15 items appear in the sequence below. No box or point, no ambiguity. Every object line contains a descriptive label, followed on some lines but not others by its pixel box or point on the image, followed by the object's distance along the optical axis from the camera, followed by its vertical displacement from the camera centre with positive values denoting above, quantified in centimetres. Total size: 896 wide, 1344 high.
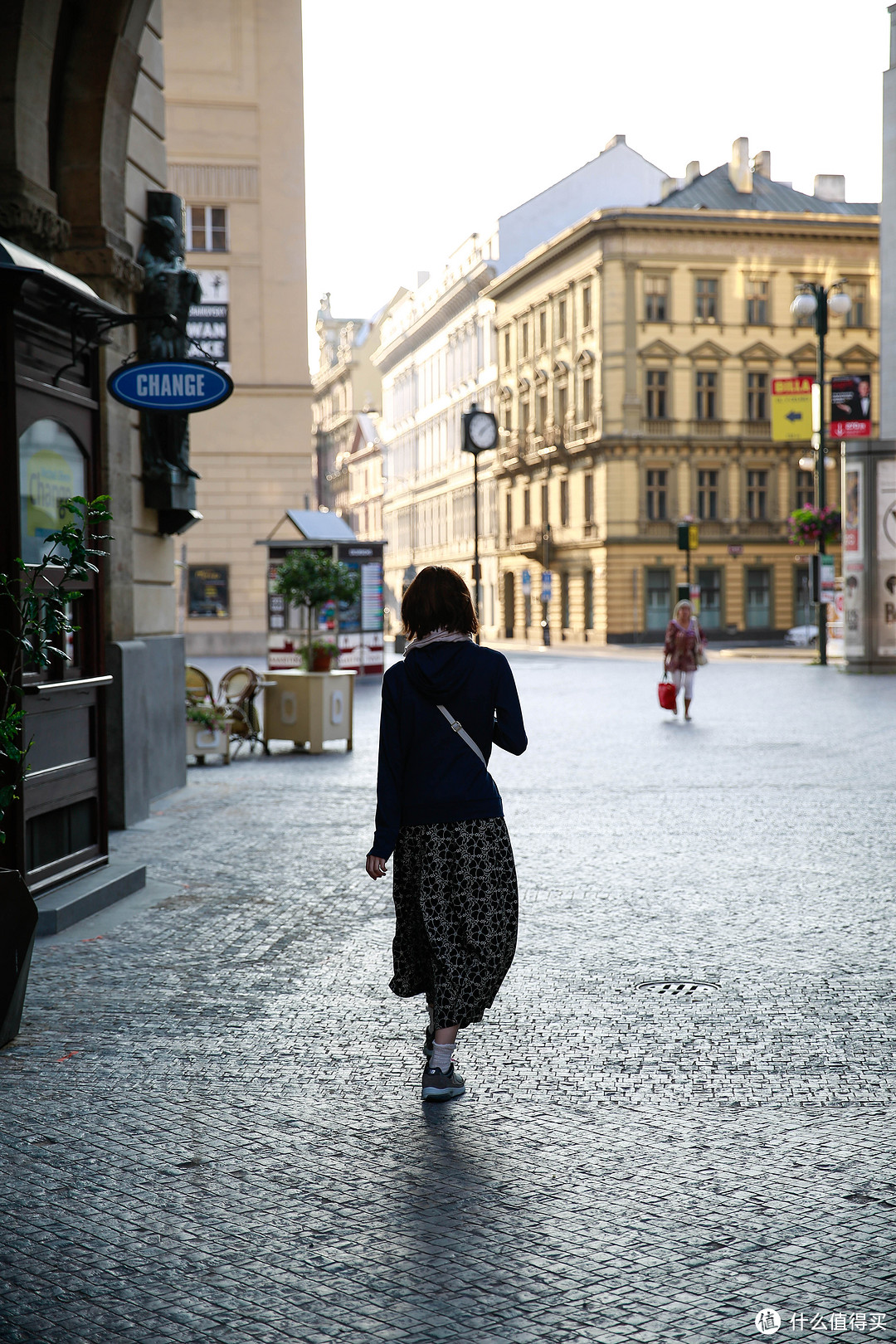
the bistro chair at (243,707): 1677 -99
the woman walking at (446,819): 476 -65
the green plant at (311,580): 1995 +51
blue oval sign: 944 +148
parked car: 5369 -83
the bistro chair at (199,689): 1605 -74
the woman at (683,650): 2009 -47
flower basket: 3612 +215
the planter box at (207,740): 1577 -128
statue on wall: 1145 +237
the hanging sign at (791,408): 3631 +500
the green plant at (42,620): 531 +1
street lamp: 3381 +592
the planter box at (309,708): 1678 -102
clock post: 2241 +279
